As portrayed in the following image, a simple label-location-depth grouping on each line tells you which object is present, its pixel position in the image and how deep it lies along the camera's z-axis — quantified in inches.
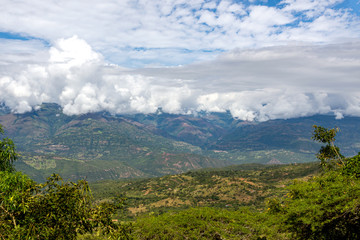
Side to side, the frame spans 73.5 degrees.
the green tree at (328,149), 2116.9
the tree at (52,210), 593.6
